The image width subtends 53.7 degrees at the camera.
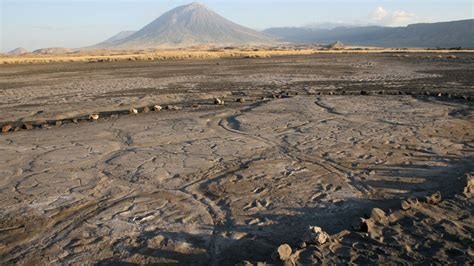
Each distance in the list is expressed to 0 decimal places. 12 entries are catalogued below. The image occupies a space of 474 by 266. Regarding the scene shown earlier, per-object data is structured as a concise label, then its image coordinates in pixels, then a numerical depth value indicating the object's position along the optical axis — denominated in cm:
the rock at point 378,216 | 500
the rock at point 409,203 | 530
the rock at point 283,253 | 416
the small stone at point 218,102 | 1375
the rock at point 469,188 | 584
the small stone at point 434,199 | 552
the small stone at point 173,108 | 1288
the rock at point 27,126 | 1067
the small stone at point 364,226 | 475
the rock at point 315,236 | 447
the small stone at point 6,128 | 1044
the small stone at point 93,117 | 1164
